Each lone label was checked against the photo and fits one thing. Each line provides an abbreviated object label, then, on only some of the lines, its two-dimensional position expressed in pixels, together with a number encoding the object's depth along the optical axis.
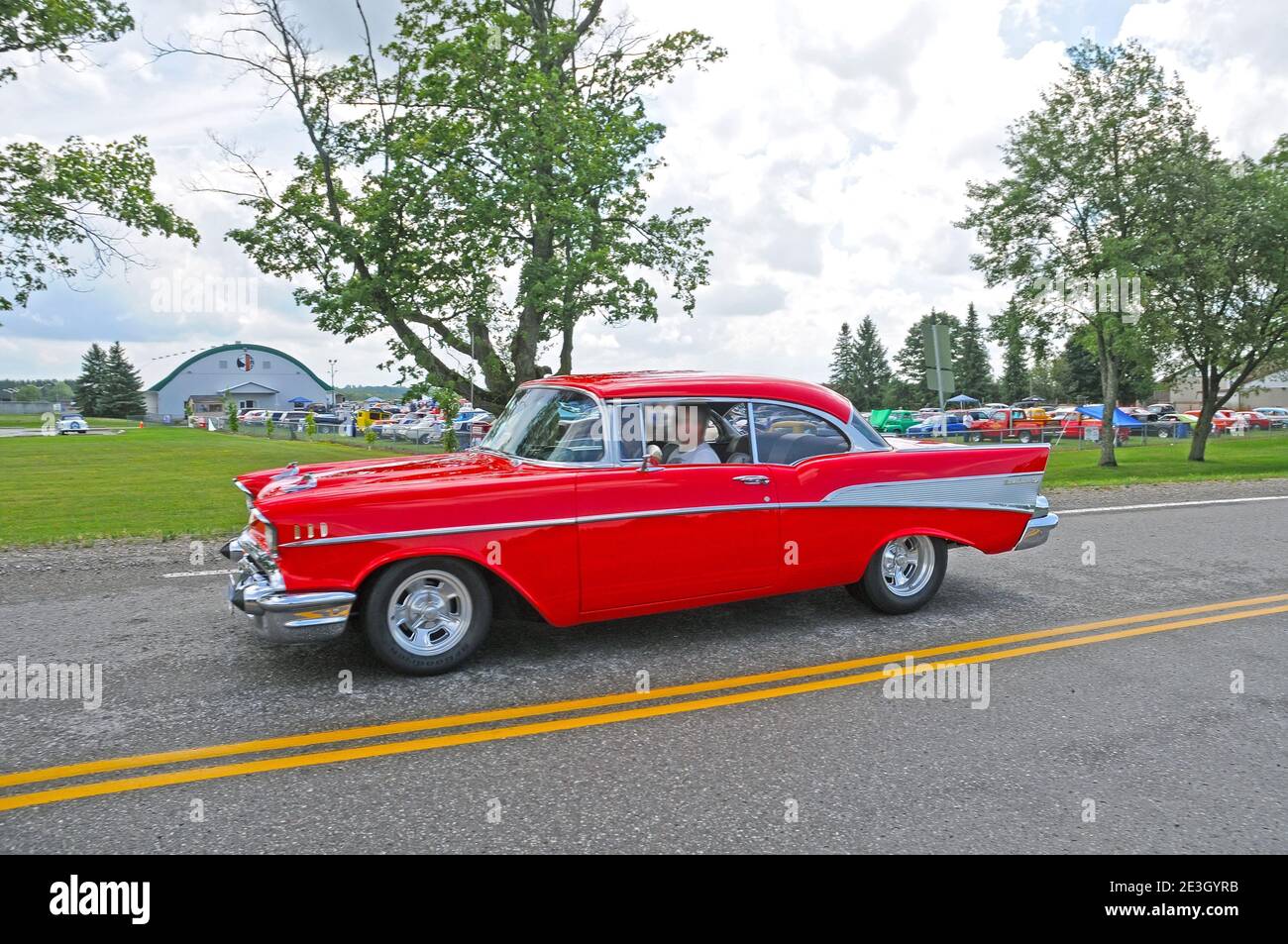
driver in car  5.68
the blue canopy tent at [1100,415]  50.17
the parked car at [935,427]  41.71
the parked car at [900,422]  41.72
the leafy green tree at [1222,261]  23.50
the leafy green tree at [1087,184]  24.86
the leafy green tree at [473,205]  18.91
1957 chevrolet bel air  4.70
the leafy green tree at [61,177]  14.54
